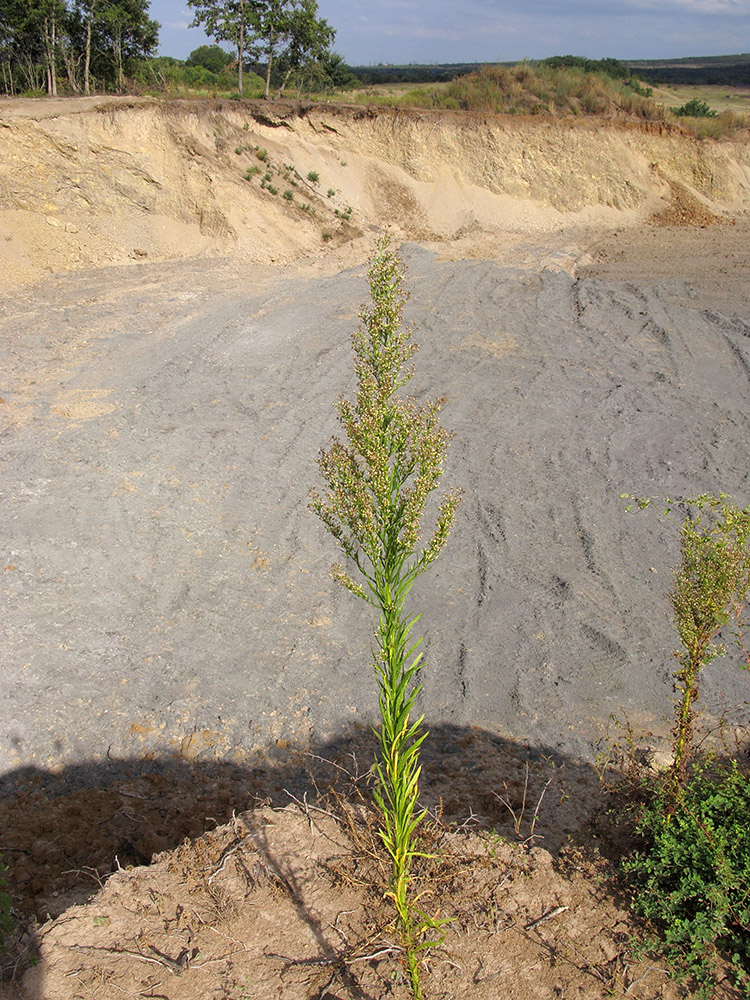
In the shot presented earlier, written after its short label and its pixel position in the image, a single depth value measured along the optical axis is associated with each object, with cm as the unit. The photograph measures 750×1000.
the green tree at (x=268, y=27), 2066
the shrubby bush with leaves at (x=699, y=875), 307
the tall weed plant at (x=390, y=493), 273
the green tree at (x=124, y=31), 2011
